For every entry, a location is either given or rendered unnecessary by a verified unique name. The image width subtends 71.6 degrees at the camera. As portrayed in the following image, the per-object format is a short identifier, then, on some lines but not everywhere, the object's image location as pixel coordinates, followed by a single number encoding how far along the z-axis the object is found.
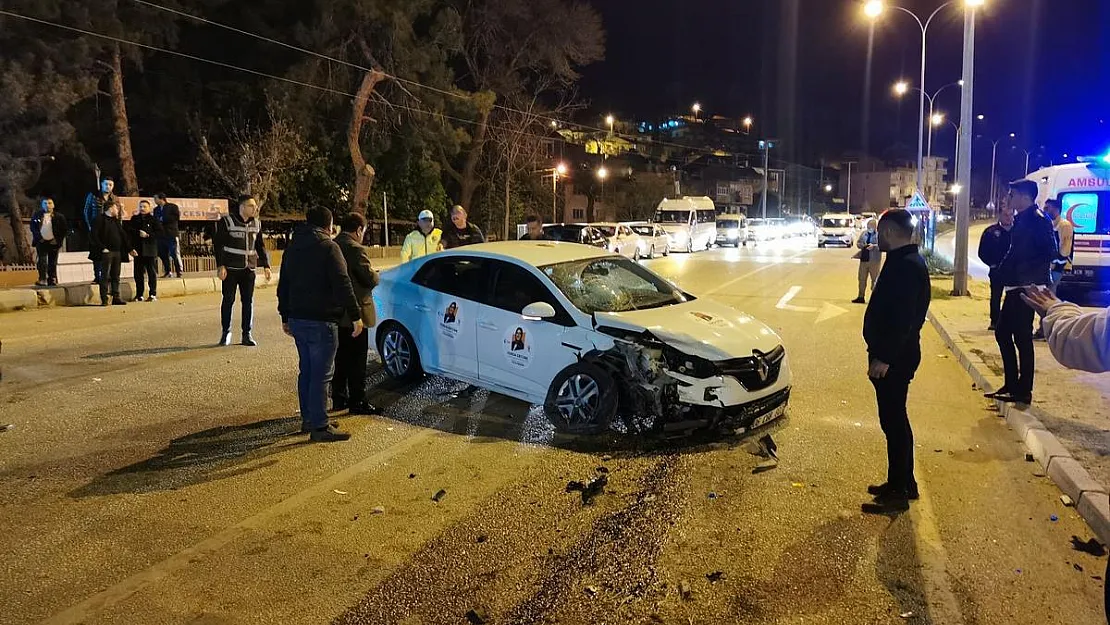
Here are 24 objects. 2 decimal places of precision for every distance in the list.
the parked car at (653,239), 28.77
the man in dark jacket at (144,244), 14.30
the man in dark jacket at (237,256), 9.55
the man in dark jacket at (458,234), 9.80
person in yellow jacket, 9.14
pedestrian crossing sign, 22.84
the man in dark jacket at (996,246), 8.69
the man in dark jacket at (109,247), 13.42
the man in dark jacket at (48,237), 15.02
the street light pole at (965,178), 15.59
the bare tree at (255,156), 26.53
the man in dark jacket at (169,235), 17.09
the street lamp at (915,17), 15.62
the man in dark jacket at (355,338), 6.45
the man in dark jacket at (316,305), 5.80
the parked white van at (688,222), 33.34
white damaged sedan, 5.75
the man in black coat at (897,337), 4.63
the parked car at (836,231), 40.69
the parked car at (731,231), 39.22
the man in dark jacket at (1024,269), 6.68
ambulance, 14.84
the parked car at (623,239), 24.62
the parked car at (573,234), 22.09
